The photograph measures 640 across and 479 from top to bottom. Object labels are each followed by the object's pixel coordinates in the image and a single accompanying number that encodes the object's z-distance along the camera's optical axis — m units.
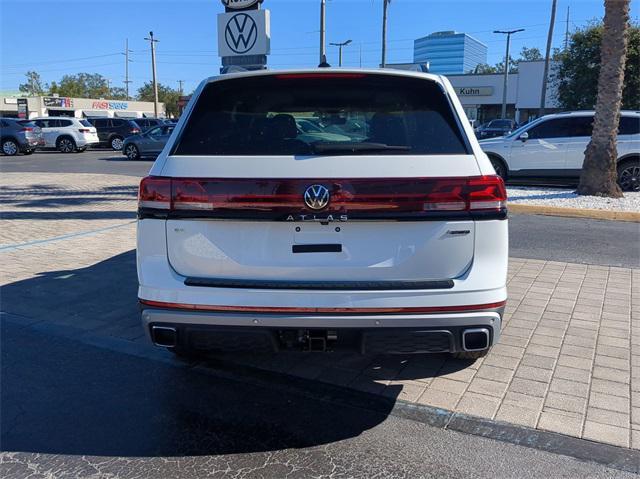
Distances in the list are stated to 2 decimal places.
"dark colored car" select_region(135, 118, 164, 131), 33.66
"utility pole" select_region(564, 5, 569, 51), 34.50
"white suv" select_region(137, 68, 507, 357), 2.84
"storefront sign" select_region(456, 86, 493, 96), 50.62
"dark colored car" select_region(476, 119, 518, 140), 30.89
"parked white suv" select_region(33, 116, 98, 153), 29.62
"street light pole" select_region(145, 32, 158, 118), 55.60
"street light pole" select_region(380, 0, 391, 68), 38.19
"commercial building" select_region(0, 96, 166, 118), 64.19
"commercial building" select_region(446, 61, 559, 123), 47.22
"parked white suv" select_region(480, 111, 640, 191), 12.73
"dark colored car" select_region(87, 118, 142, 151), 32.44
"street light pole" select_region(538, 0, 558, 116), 33.62
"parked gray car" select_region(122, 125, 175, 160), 24.98
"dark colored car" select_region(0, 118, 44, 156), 27.48
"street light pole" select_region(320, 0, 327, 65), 32.53
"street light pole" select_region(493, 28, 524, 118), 44.20
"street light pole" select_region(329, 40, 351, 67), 53.95
